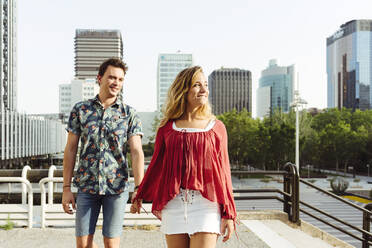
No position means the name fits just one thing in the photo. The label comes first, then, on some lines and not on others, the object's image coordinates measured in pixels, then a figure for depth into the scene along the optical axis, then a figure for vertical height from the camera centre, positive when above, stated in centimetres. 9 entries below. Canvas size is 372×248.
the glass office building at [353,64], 14725 +2493
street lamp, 4069 +208
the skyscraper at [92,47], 18362 +3727
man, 261 -34
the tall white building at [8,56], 6562 +1212
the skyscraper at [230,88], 17962 +1565
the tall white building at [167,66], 16675 +2514
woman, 227 -39
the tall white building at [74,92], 15075 +1142
